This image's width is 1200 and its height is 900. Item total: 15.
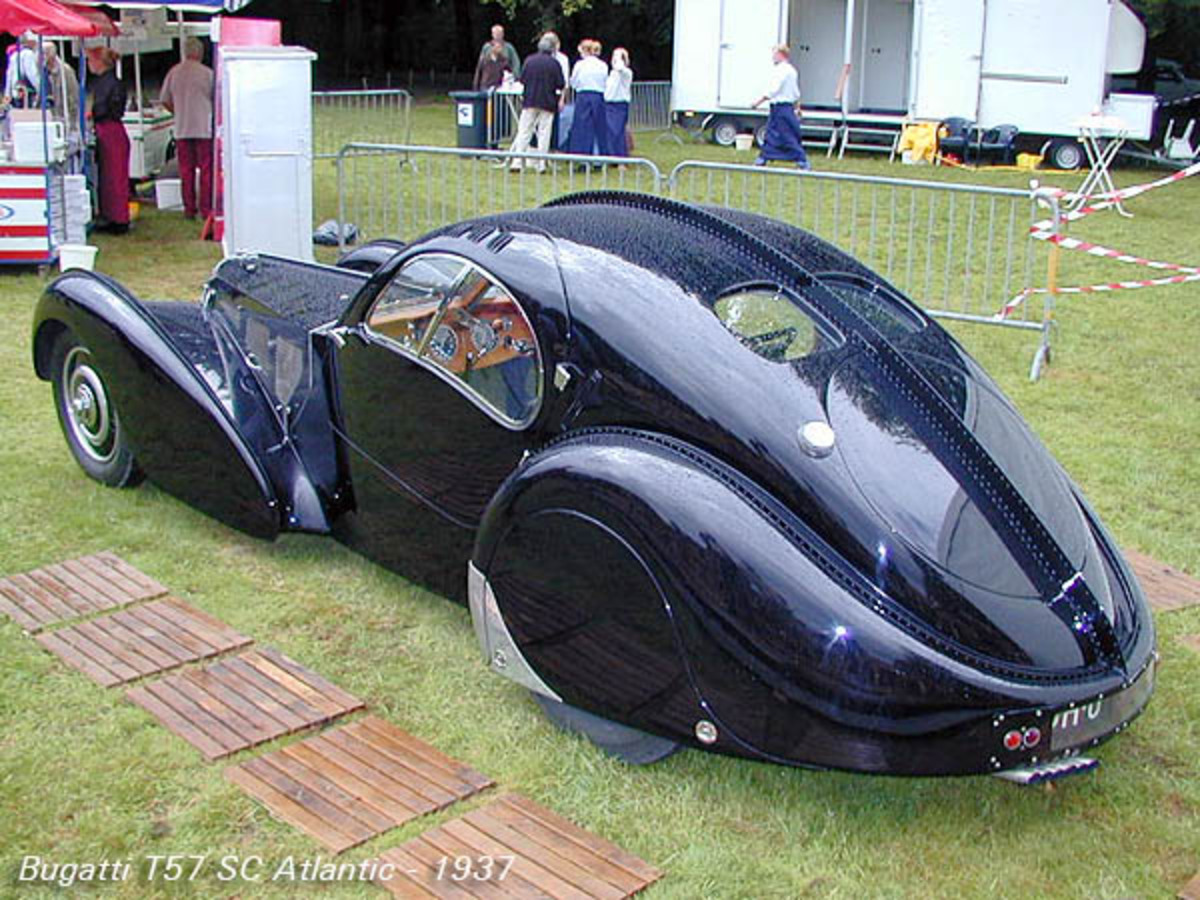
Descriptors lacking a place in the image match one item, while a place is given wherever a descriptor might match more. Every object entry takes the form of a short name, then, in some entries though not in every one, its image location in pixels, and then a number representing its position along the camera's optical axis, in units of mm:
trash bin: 19328
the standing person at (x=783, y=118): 18344
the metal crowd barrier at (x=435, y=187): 11461
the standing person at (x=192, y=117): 13430
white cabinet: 10641
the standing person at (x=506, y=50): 20250
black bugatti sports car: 3568
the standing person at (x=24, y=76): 12570
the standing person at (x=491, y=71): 20102
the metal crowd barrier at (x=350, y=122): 17609
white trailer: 19469
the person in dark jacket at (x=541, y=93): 17531
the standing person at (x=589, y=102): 18188
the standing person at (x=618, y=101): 18656
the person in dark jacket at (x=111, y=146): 13195
